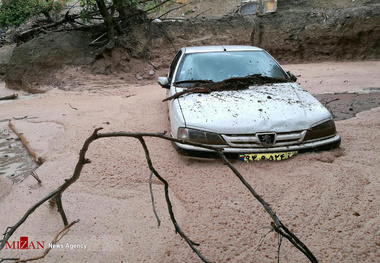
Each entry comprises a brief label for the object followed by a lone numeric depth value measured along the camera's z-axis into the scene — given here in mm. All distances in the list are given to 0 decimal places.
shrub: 13516
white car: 3258
